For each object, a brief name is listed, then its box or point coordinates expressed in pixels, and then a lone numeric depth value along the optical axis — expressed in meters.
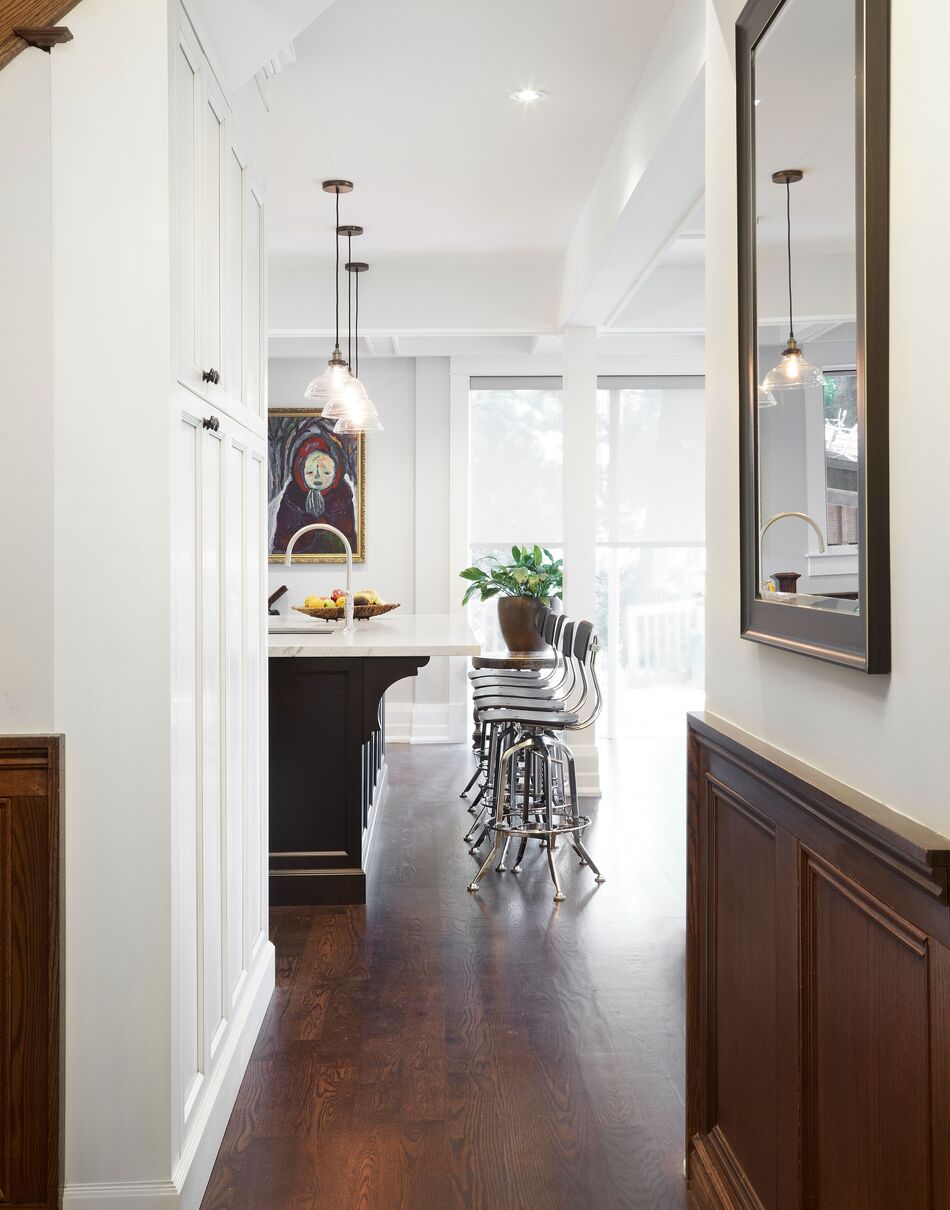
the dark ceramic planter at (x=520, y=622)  6.32
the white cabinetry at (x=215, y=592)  1.95
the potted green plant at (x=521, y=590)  6.32
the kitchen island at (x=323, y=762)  3.80
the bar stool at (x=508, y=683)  4.89
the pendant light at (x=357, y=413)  4.76
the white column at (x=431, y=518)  7.32
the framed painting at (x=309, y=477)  7.30
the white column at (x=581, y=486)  5.62
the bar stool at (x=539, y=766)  4.09
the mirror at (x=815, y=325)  1.19
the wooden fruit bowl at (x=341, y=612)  5.05
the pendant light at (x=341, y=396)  4.72
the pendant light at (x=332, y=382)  4.65
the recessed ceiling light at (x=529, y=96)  3.53
